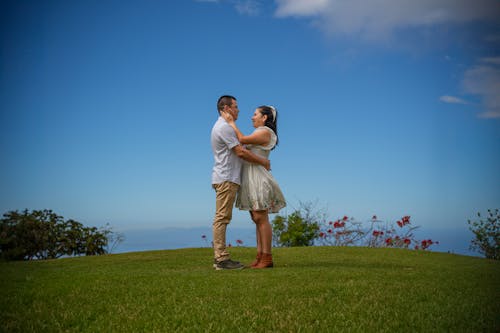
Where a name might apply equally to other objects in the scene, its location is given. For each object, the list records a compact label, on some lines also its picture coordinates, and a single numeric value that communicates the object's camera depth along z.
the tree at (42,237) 12.59
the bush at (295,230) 13.66
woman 6.55
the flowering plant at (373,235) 13.30
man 6.45
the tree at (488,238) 12.40
